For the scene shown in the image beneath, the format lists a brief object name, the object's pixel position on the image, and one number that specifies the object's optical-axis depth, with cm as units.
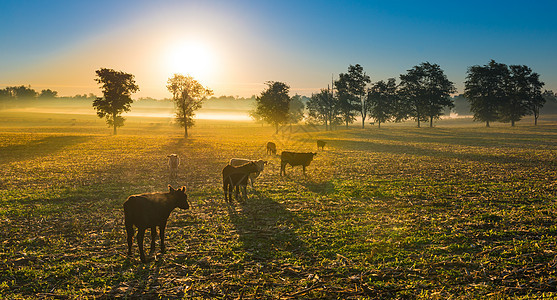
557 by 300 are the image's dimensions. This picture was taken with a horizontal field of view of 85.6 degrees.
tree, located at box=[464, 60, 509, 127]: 9281
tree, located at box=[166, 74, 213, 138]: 6788
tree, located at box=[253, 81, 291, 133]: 9325
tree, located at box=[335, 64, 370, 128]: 9994
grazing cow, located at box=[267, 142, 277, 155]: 3901
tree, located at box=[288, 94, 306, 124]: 15462
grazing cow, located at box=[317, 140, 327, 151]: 4144
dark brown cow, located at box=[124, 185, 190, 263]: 834
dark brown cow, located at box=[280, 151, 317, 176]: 2283
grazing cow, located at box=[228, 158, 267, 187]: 1735
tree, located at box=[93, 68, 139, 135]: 7375
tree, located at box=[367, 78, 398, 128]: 10150
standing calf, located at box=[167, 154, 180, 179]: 2275
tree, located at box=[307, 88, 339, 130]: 10925
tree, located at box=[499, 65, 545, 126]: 9112
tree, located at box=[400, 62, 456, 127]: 9794
